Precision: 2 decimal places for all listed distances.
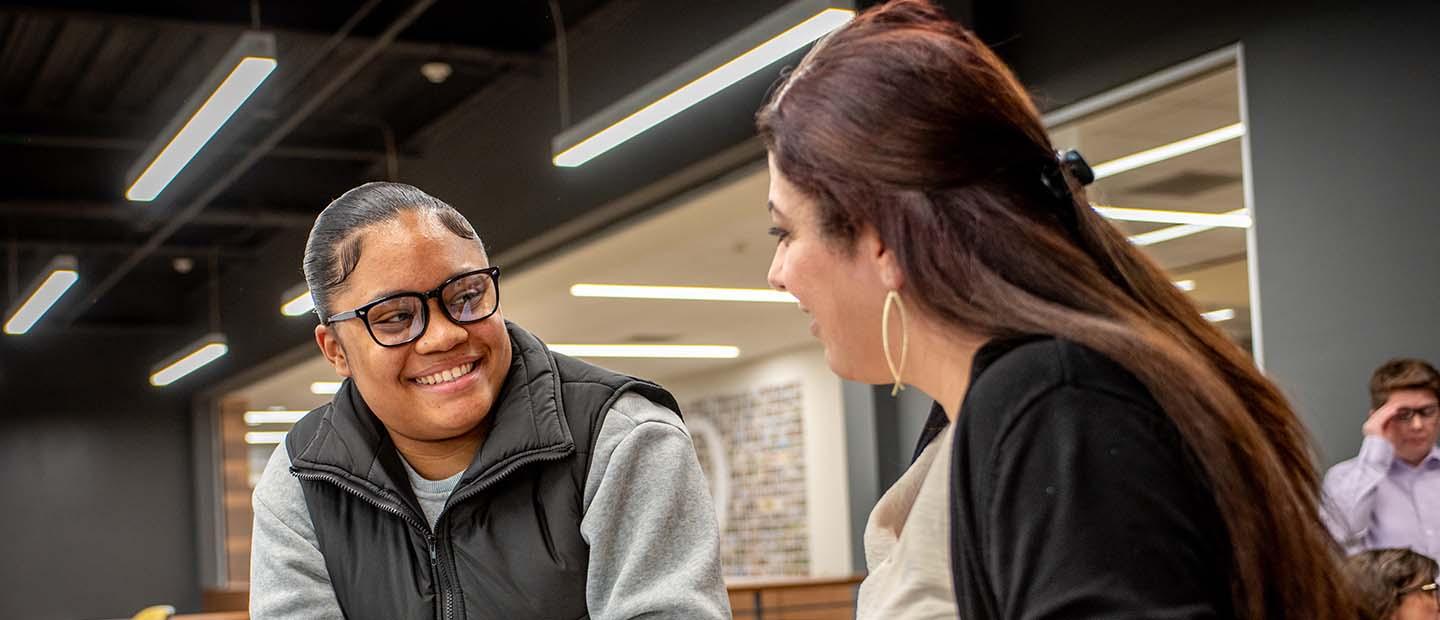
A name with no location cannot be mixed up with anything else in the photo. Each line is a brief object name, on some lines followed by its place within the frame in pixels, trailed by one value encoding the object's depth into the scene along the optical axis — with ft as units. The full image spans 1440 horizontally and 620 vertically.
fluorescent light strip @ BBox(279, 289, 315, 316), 32.99
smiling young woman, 5.61
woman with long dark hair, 2.70
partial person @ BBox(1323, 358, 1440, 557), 12.32
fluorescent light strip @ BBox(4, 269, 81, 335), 33.73
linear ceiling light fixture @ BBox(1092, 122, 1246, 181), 17.39
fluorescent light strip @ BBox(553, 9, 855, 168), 14.98
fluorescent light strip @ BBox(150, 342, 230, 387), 42.50
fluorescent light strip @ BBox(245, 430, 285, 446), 55.36
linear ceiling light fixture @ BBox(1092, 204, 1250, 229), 21.62
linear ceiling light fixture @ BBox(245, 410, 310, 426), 55.47
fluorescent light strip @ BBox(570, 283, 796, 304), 33.96
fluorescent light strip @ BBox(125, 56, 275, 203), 18.02
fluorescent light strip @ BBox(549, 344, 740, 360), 46.37
